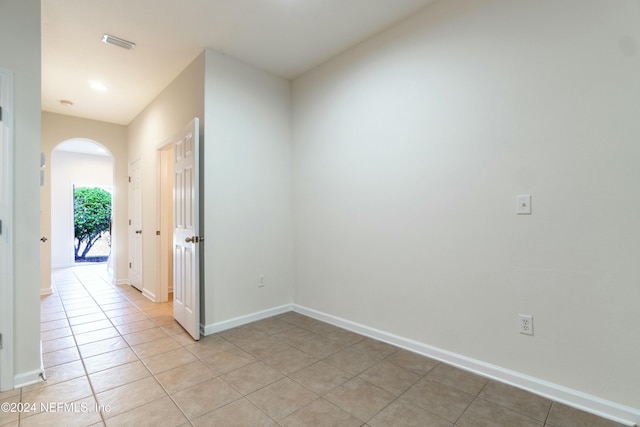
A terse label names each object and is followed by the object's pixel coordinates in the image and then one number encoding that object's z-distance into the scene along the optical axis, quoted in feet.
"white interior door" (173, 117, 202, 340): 9.52
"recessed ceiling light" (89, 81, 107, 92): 12.78
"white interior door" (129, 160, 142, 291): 15.70
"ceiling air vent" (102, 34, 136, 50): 9.53
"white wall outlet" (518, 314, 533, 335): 6.59
